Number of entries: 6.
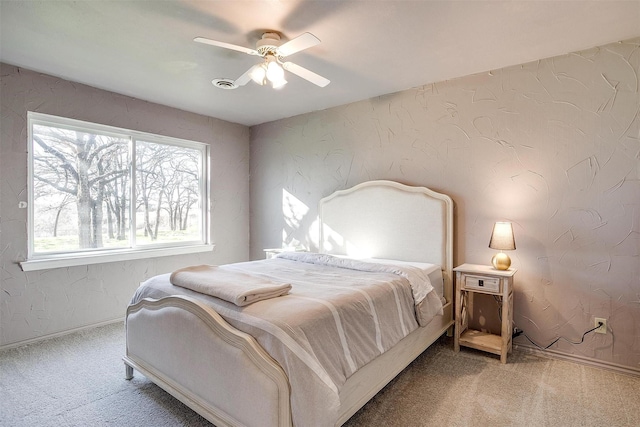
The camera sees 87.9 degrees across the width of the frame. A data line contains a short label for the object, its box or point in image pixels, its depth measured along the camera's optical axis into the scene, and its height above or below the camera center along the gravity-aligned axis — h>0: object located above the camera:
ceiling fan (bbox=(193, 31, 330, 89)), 2.01 +0.98
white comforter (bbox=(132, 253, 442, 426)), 1.43 -0.57
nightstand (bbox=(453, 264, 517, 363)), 2.52 -0.73
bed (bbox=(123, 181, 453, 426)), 1.42 -0.75
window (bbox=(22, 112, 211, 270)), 3.05 +0.19
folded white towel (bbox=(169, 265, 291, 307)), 1.73 -0.43
